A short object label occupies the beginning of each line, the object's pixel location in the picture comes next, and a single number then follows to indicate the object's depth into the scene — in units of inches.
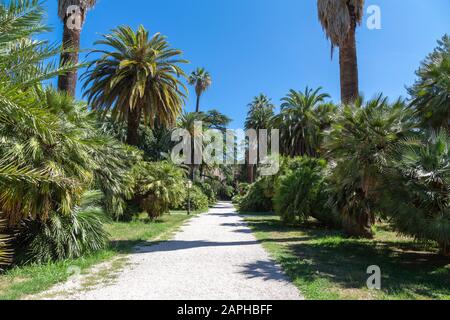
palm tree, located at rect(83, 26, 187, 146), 762.8
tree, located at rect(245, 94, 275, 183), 1930.4
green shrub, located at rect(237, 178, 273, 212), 1192.5
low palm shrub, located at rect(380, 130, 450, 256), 286.8
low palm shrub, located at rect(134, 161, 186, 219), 738.8
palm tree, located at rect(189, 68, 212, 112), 2199.8
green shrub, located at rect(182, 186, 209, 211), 1273.4
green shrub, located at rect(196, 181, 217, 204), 1720.5
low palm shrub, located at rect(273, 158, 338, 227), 622.8
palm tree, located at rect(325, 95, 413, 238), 368.2
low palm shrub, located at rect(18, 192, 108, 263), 300.8
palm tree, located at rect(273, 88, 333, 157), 1191.6
